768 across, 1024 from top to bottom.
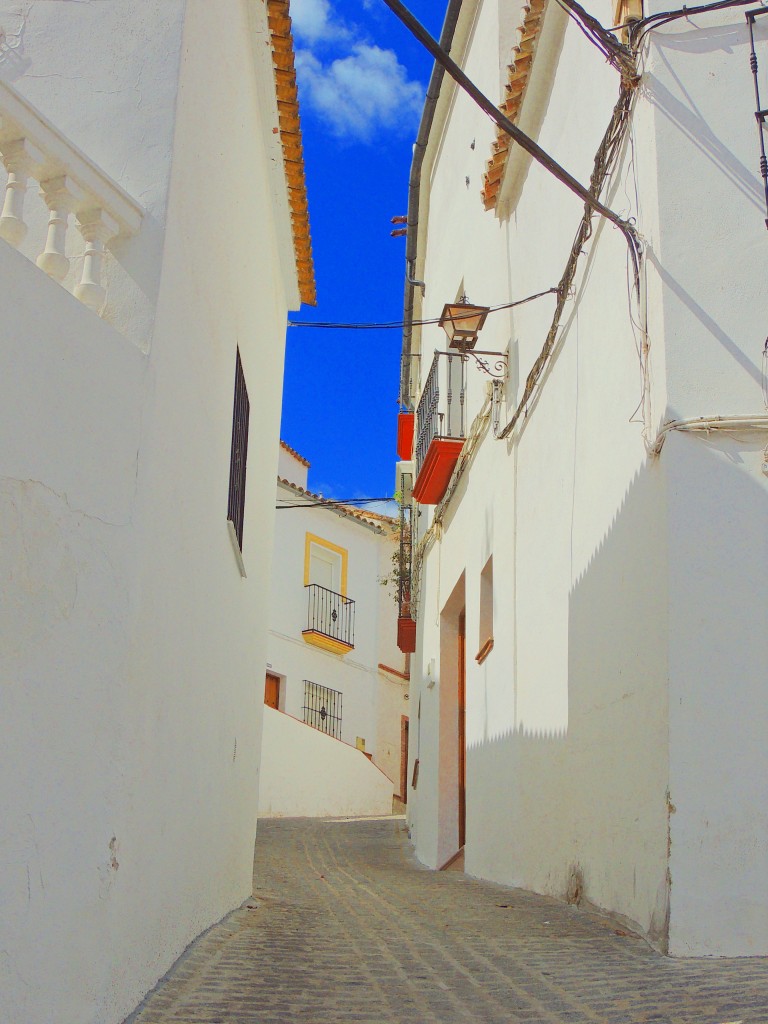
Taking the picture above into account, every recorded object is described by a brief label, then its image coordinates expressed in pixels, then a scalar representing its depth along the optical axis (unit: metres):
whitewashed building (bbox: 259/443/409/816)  21.44
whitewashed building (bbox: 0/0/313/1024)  3.27
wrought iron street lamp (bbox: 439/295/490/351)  9.06
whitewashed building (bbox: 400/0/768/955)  4.75
